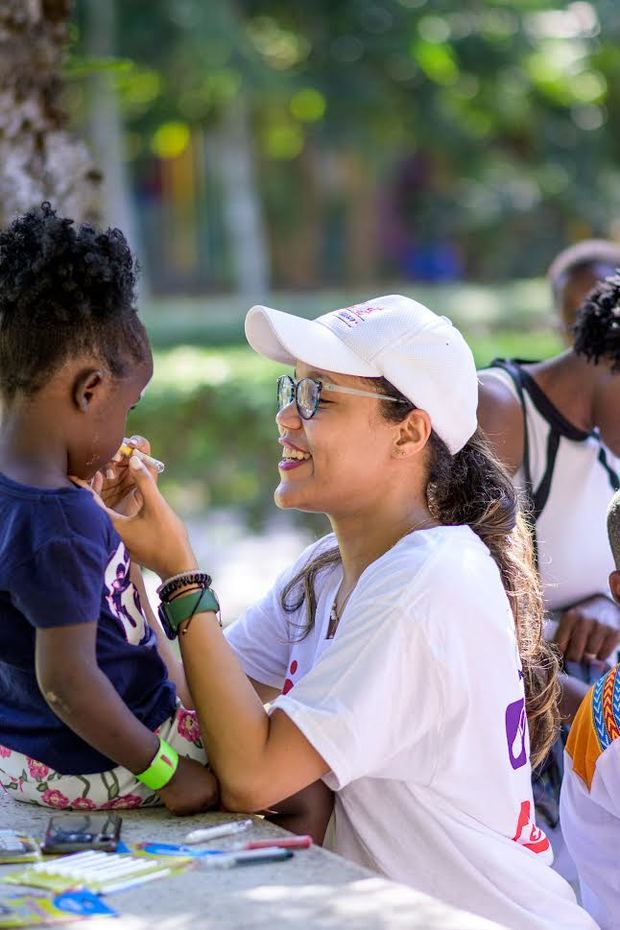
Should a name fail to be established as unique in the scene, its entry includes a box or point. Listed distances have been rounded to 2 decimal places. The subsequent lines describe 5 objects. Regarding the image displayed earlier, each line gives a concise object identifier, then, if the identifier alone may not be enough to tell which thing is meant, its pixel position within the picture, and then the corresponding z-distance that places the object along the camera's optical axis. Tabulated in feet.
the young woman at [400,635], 16.47
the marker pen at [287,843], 15.90
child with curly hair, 15.35
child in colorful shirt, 19.69
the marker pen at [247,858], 15.26
